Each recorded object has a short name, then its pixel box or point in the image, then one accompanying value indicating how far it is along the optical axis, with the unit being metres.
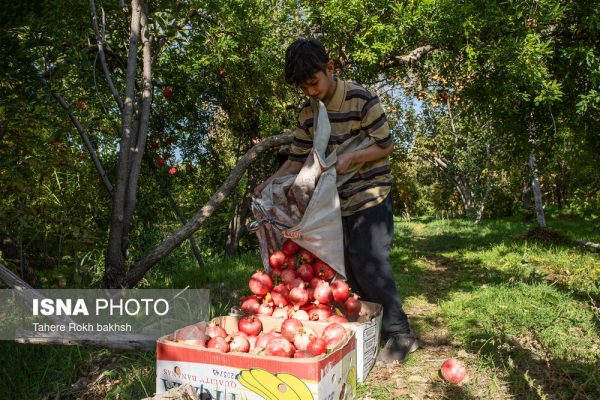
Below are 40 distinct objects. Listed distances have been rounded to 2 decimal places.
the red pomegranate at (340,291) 2.82
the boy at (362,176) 2.84
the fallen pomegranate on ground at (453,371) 2.81
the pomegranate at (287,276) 2.93
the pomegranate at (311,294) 2.86
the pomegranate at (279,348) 2.28
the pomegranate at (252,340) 2.54
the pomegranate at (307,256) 3.03
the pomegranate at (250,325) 2.65
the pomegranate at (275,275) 3.01
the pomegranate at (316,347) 2.29
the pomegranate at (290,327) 2.47
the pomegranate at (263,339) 2.43
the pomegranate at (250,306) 2.87
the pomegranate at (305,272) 2.95
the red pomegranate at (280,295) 2.86
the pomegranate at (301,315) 2.74
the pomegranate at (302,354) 2.27
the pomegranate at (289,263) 3.04
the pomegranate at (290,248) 3.05
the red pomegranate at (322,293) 2.78
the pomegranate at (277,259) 3.01
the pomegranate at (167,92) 6.16
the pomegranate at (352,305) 2.94
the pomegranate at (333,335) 2.43
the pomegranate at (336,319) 2.76
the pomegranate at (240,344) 2.41
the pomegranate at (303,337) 2.39
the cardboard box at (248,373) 2.05
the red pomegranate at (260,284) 2.90
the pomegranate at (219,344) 2.30
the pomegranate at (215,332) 2.51
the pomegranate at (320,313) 2.74
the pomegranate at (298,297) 2.79
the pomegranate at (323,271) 2.95
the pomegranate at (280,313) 2.79
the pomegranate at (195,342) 2.42
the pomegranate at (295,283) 2.86
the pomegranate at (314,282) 2.86
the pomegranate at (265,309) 2.84
